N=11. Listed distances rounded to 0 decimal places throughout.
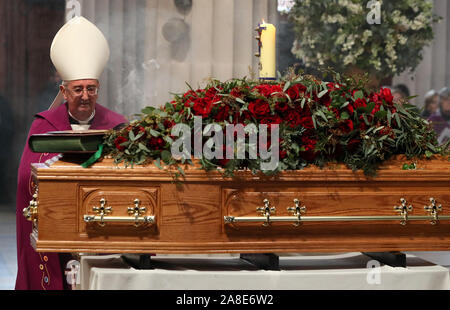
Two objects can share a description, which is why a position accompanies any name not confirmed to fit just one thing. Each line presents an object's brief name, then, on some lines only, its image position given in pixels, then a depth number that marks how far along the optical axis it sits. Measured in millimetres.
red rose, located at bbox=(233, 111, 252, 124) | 5105
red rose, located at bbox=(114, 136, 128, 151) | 5123
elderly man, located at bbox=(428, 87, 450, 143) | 12883
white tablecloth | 5117
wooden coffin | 4965
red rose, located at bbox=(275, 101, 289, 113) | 5129
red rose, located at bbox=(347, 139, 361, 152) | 5180
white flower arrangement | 10461
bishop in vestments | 7480
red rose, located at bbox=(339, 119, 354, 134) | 5141
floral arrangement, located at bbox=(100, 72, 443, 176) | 5090
